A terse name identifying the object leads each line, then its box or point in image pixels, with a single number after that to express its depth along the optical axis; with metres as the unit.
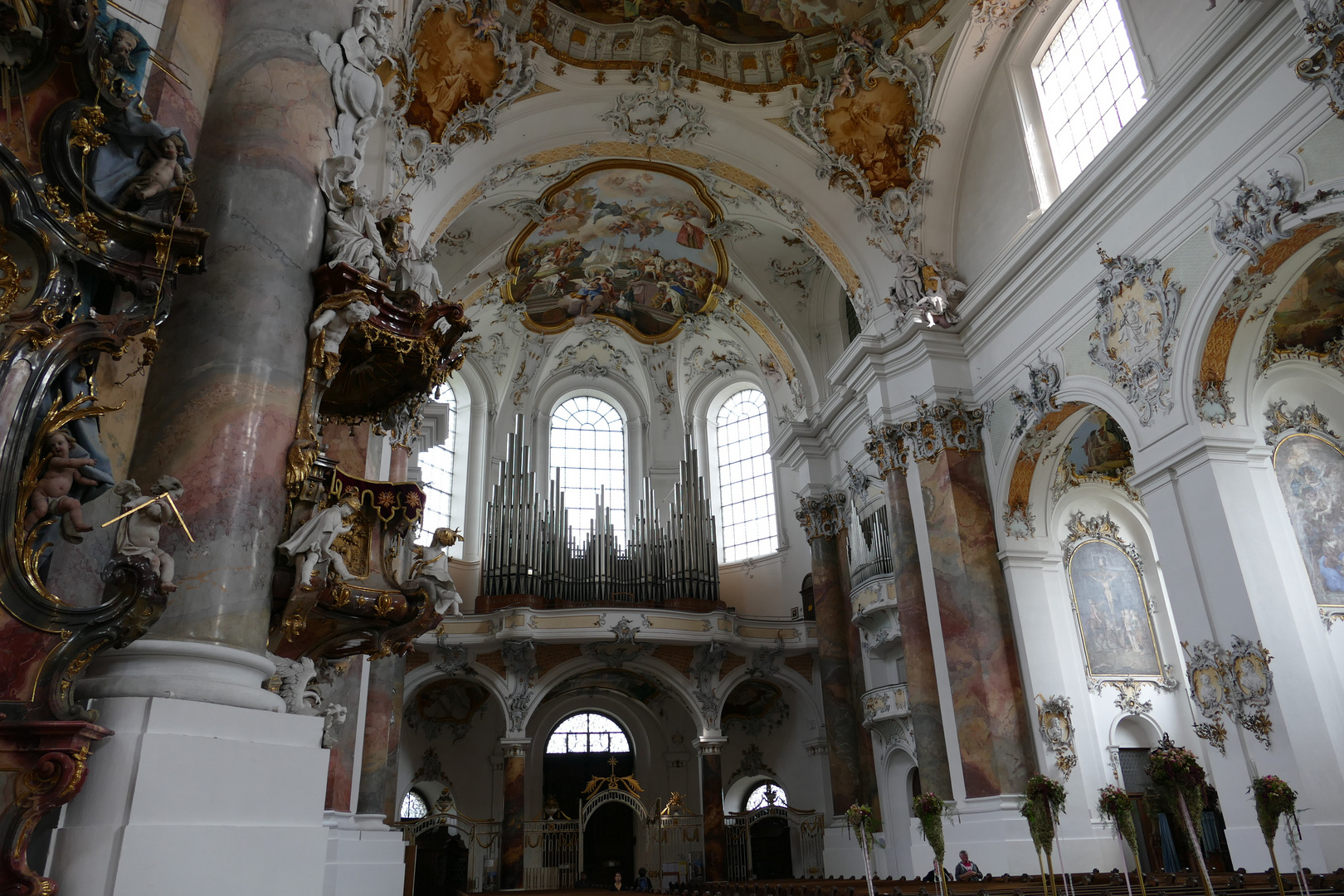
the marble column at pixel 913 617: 11.95
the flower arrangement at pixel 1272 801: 6.65
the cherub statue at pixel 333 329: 5.14
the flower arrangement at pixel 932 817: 8.60
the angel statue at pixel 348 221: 5.38
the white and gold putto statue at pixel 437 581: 6.20
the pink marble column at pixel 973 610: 11.31
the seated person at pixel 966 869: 10.49
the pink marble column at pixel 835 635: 14.77
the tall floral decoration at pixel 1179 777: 6.40
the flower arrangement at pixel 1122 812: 7.29
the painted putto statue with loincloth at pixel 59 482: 3.64
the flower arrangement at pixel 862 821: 9.26
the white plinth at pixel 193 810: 3.45
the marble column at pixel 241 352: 4.17
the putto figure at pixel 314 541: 4.71
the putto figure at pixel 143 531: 3.78
